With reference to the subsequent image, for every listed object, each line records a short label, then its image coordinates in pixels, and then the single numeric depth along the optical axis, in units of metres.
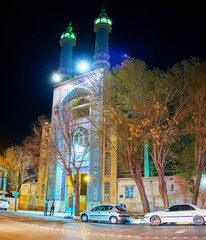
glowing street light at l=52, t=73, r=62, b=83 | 34.84
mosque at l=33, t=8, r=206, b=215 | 22.73
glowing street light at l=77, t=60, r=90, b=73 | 32.44
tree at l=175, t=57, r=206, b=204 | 16.53
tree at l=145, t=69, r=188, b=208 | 16.50
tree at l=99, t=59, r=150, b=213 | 17.22
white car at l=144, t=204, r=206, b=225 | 14.31
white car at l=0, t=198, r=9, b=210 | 28.40
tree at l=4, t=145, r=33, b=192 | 31.65
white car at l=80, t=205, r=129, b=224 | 16.36
